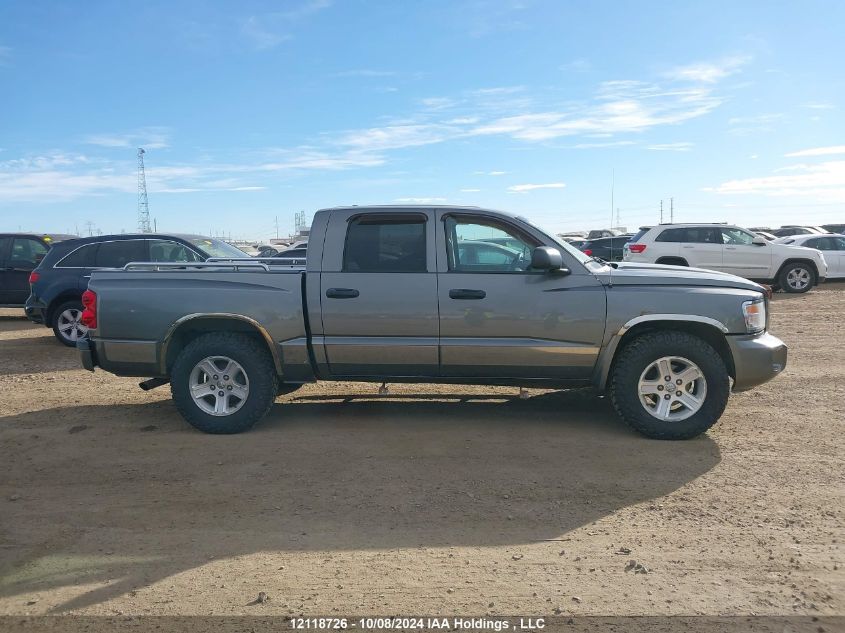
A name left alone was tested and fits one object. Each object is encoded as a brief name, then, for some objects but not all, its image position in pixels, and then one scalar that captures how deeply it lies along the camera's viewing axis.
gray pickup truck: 5.46
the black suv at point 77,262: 10.45
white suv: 17.08
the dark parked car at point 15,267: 12.94
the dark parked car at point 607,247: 23.22
